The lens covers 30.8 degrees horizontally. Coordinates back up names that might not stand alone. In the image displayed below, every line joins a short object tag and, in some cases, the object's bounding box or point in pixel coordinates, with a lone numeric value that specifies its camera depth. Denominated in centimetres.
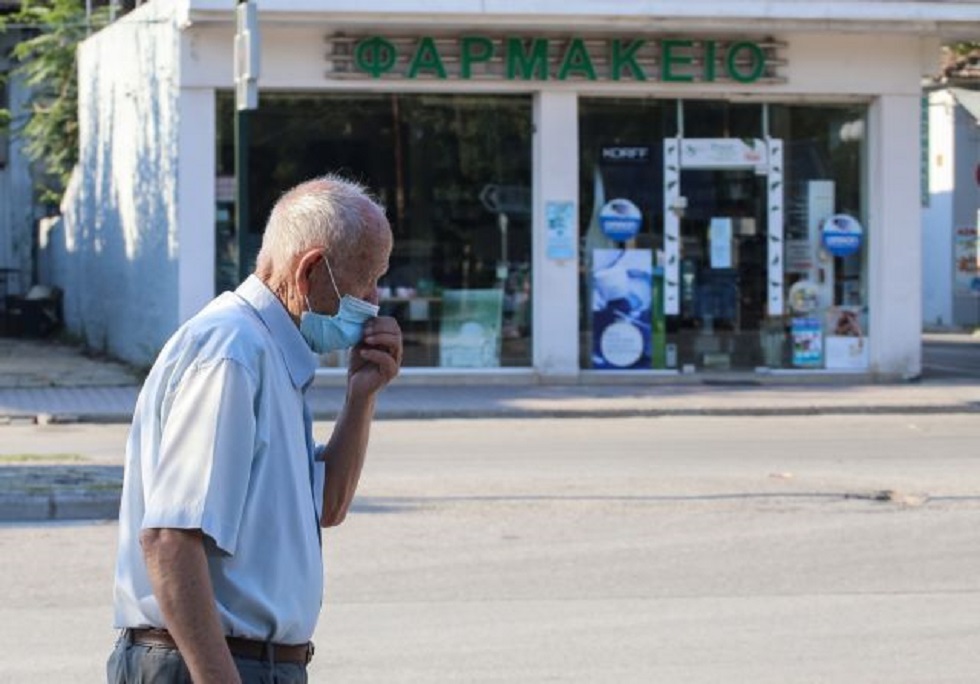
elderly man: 332
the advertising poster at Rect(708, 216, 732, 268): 2452
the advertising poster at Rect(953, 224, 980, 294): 4159
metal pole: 2048
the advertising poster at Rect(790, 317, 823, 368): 2483
